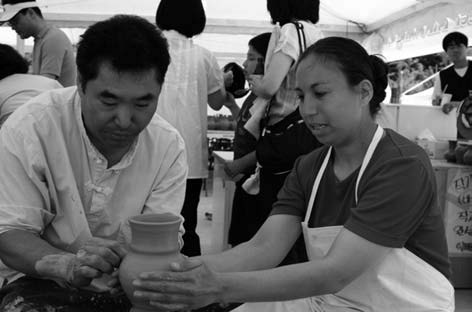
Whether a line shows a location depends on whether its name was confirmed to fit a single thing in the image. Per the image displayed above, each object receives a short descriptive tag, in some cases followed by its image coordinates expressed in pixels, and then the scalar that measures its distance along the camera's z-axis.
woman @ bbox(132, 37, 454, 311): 1.58
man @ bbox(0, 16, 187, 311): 1.56
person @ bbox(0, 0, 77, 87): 3.97
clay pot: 1.31
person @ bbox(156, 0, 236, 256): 3.44
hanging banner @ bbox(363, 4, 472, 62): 6.26
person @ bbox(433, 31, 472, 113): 5.56
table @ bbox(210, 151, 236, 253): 4.19
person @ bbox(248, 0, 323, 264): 2.95
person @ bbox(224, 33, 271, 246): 3.39
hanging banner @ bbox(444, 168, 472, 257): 4.00
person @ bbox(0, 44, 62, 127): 3.18
